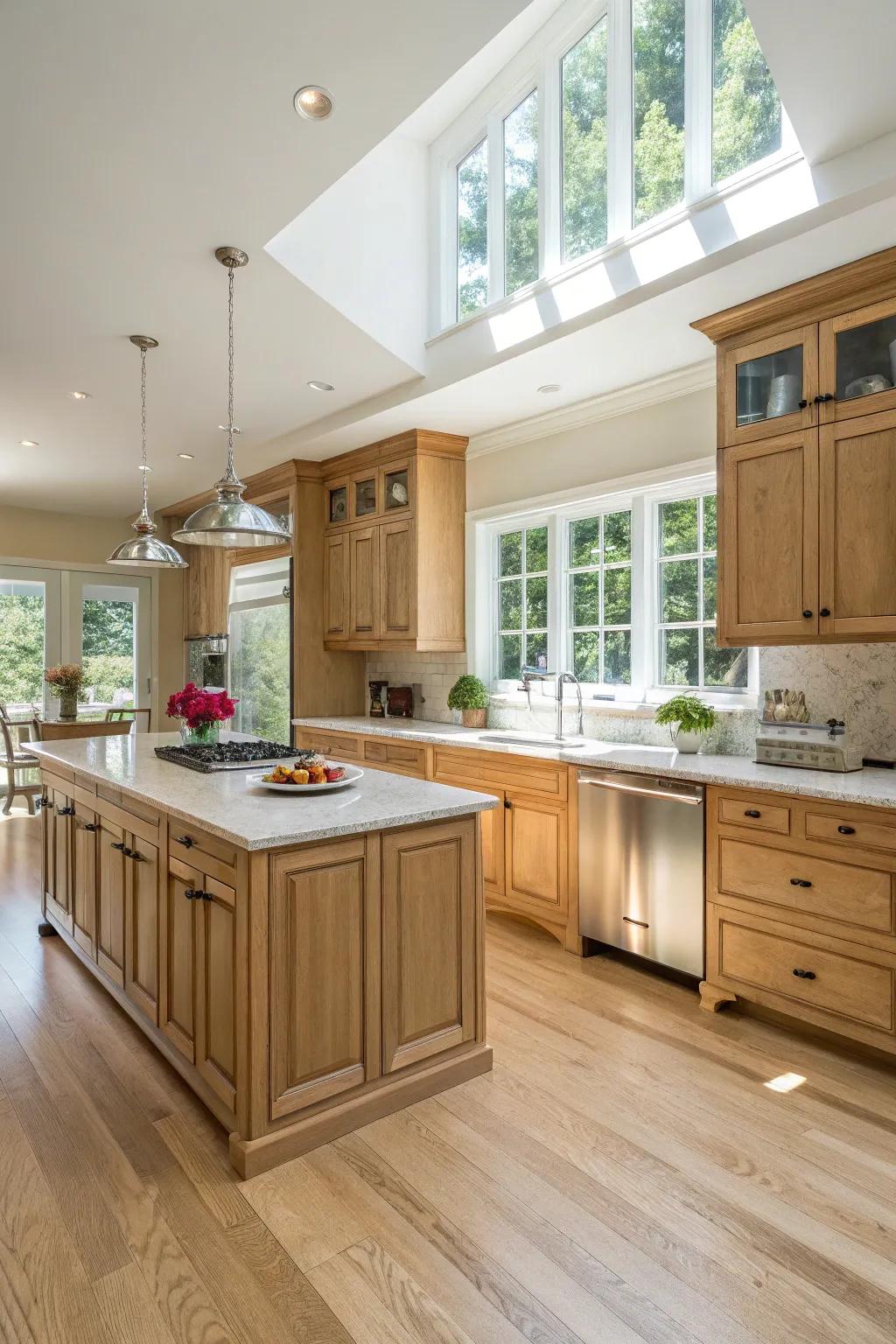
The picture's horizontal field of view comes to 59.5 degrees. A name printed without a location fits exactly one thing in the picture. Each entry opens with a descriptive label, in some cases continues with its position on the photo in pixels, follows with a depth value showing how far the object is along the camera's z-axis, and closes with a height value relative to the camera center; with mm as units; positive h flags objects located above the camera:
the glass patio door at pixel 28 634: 6812 +314
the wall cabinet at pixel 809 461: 2633 +747
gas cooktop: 2992 -347
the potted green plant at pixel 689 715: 3318 -198
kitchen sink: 3889 -379
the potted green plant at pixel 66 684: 5586 -103
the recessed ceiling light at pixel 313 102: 2420 +1780
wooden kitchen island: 1989 -785
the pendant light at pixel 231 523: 2678 +507
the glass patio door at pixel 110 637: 7223 +310
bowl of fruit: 2477 -357
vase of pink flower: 3252 -164
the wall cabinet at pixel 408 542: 4758 +801
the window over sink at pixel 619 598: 3709 +383
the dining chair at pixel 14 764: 5941 -736
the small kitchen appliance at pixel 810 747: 2855 -295
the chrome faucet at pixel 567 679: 4008 -55
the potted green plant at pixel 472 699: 4656 -178
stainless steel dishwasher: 3008 -803
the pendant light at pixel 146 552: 3504 +533
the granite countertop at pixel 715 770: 2521 -382
